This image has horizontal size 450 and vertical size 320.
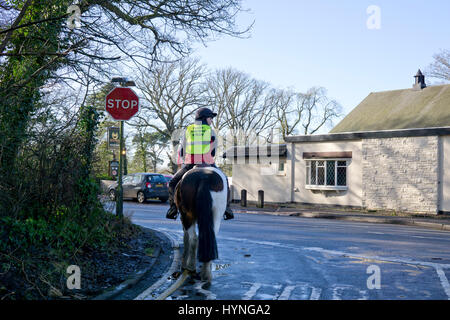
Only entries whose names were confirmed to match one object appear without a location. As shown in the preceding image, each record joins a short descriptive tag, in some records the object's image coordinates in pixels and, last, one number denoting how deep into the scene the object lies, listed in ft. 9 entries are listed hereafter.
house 67.41
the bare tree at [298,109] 175.94
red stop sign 34.58
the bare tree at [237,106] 157.89
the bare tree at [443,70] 118.21
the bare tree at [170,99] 134.31
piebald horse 19.45
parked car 83.56
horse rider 21.71
